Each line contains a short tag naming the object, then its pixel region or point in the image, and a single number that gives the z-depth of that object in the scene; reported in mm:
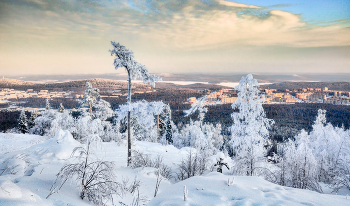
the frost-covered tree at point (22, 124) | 37438
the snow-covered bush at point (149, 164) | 11094
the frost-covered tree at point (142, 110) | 11648
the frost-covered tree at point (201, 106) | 35156
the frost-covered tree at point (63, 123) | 25062
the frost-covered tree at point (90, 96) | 25453
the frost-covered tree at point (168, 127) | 40097
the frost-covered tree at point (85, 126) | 23141
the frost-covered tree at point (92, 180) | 4777
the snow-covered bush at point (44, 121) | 30284
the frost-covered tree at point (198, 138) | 32803
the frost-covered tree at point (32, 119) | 39750
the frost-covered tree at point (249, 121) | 12594
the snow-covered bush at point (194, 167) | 10781
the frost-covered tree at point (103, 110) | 26734
